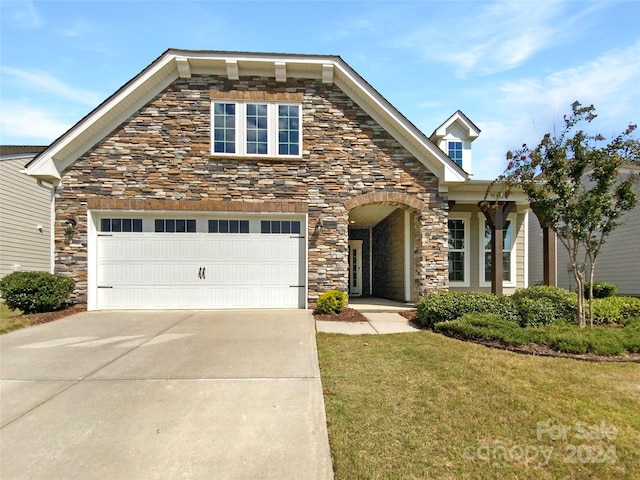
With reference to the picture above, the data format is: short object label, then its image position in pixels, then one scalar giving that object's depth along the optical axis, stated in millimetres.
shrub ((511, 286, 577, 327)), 7711
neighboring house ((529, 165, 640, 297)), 14273
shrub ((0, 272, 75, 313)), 8500
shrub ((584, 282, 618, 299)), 11422
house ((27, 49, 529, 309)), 9508
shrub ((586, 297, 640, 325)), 8148
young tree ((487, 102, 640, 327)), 7242
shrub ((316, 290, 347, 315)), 8984
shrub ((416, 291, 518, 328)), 7766
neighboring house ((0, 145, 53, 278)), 13617
